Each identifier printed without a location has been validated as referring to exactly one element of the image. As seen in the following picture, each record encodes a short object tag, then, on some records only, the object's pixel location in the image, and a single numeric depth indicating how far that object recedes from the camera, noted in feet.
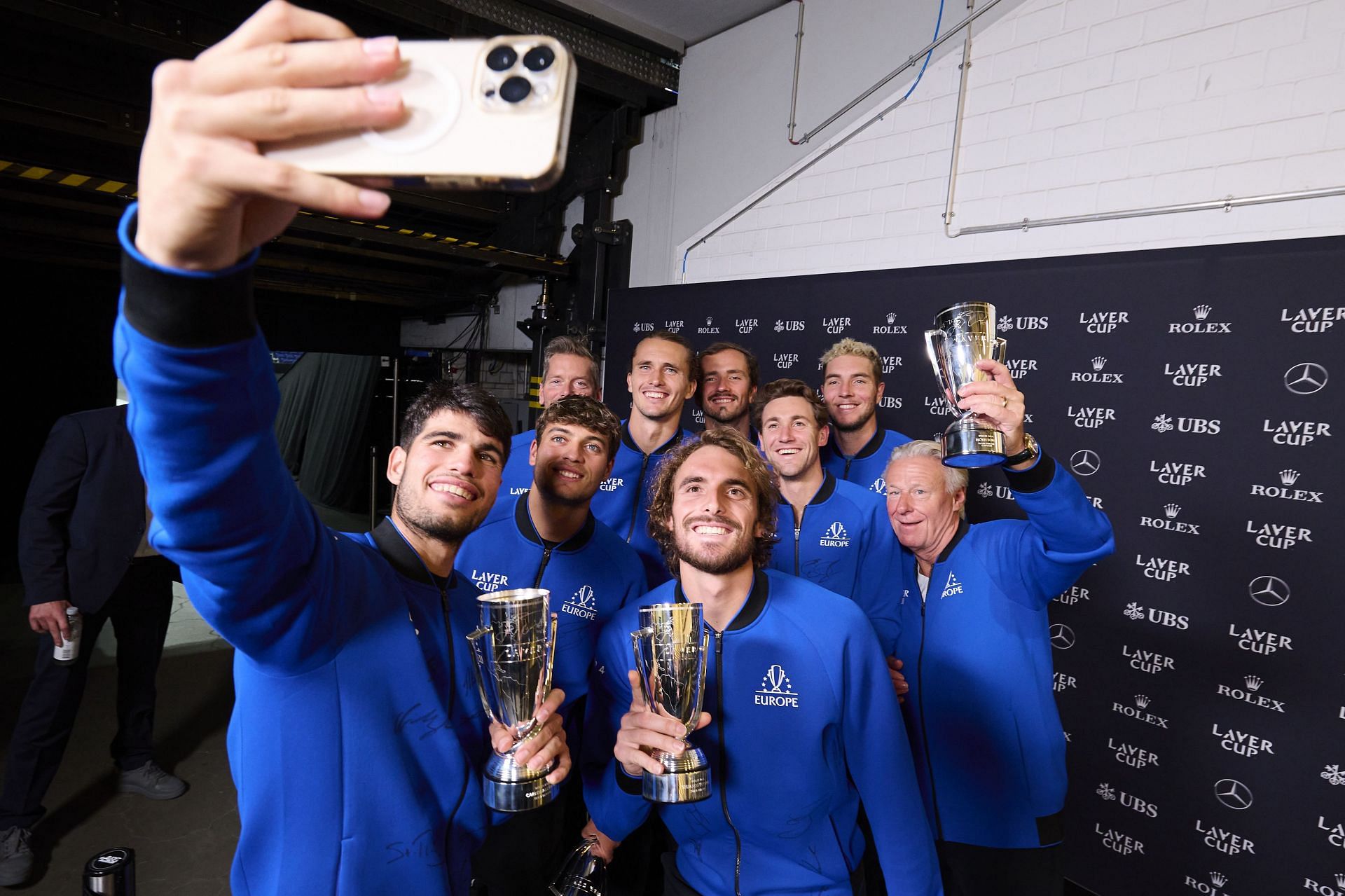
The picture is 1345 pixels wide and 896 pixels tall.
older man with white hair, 6.44
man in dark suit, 8.93
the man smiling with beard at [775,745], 5.06
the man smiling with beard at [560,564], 6.75
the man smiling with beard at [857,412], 10.30
